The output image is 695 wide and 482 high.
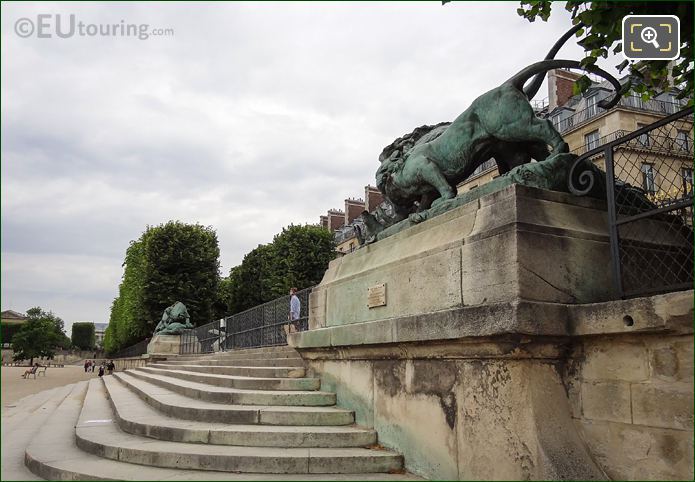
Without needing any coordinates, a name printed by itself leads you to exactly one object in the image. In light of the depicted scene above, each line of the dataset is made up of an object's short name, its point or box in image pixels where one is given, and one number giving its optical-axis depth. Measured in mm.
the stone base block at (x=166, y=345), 24969
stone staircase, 4457
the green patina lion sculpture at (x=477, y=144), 4871
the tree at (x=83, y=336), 117688
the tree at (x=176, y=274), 32781
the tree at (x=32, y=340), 59594
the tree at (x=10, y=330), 66688
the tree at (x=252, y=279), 35250
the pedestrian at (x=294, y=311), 12797
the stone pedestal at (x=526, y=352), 3209
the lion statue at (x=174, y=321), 25719
